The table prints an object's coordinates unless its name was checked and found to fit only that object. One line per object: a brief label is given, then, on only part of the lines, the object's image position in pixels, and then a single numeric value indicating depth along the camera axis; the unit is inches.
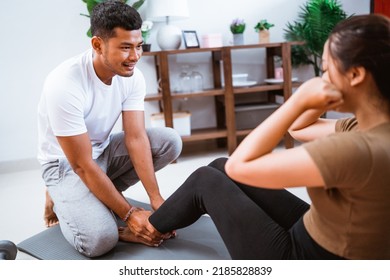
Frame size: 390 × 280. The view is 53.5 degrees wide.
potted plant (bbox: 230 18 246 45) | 106.4
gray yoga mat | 52.0
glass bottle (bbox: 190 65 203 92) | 114.0
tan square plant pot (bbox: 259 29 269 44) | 109.2
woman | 26.1
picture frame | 107.3
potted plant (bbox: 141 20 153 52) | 103.3
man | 52.9
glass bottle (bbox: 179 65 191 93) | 113.8
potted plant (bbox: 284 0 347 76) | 105.7
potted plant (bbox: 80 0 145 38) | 99.2
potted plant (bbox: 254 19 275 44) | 108.3
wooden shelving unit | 102.2
